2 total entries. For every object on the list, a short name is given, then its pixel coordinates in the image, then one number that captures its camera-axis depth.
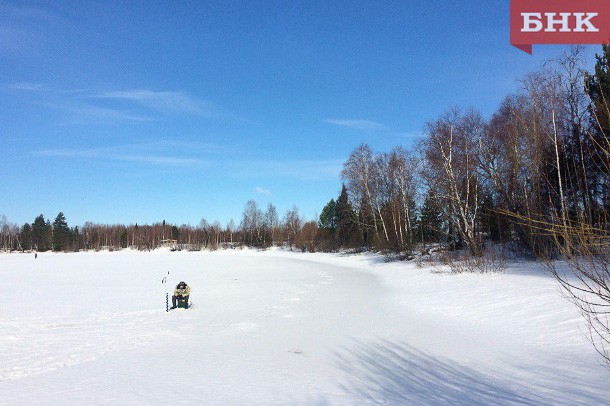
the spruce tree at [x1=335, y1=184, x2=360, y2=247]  50.06
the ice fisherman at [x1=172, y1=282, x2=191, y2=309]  13.43
